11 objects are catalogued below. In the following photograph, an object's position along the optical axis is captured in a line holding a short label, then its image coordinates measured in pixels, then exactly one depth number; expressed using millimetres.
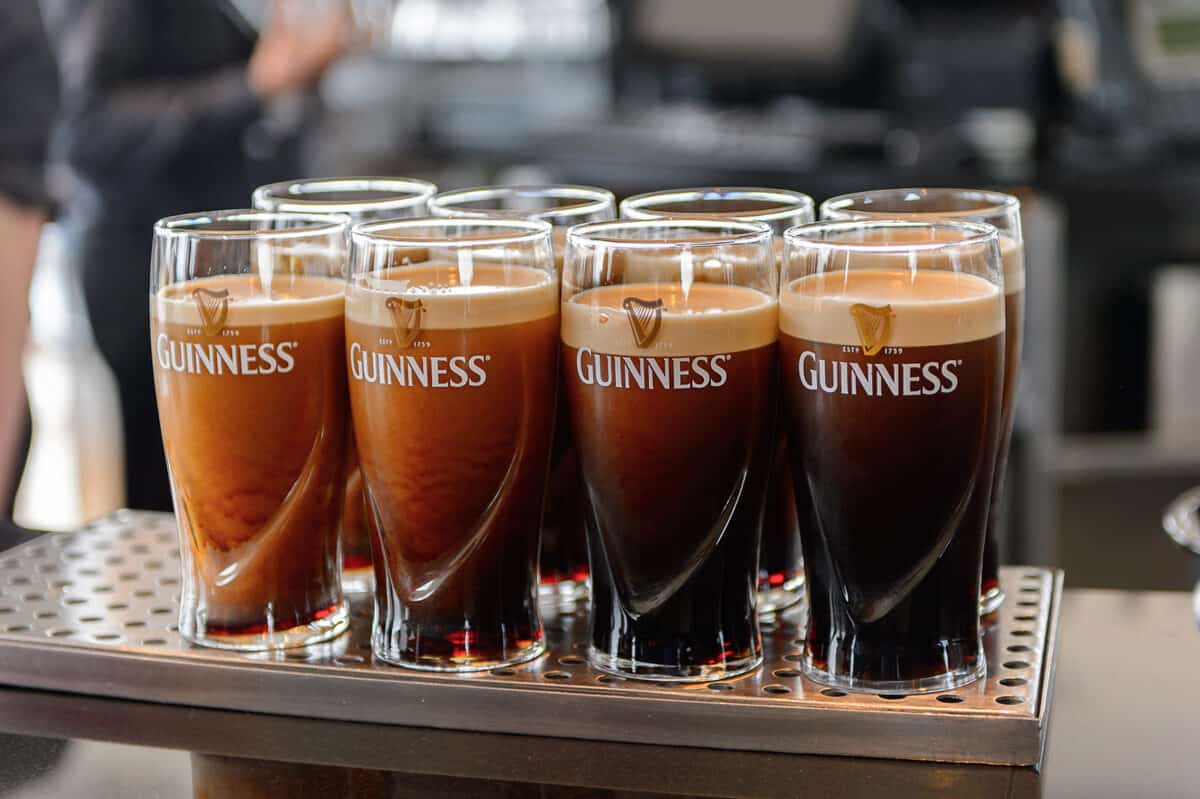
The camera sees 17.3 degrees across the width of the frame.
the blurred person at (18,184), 2585
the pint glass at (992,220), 1687
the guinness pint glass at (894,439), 1587
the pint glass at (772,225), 1726
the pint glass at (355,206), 1767
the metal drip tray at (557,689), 1592
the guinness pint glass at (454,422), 1622
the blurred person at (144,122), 3228
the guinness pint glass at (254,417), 1655
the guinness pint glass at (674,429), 1609
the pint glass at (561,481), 1731
